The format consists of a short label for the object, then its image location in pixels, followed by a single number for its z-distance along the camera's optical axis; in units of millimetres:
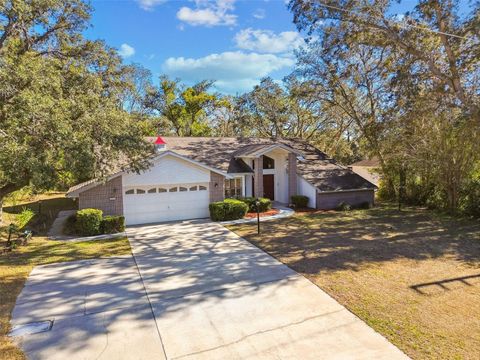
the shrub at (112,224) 13945
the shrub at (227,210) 16312
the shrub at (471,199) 16531
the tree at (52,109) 9274
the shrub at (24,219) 14516
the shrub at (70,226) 14173
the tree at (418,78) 14875
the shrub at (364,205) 20456
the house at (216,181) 15445
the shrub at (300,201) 19812
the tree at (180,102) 33156
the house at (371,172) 24325
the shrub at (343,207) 19734
